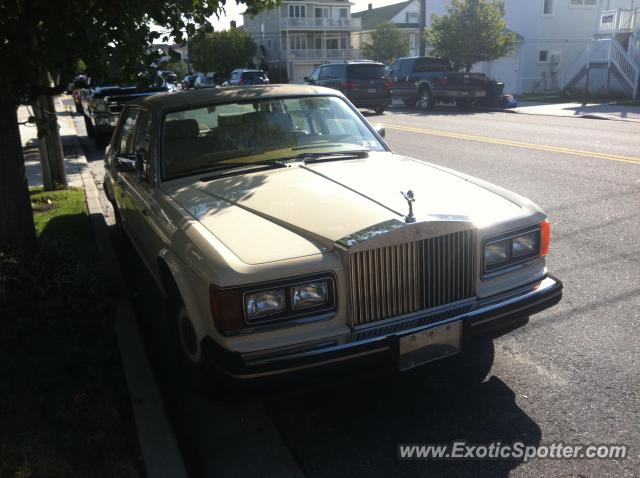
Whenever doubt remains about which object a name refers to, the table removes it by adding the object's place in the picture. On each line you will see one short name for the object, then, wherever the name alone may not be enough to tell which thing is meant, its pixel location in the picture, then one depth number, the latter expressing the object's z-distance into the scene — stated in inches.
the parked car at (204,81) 1415.2
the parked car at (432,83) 865.5
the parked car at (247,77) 1222.9
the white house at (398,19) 2465.6
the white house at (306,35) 2386.8
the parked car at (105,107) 550.6
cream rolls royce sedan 113.8
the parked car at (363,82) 843.4
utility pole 1221.9
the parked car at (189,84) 1205.3
